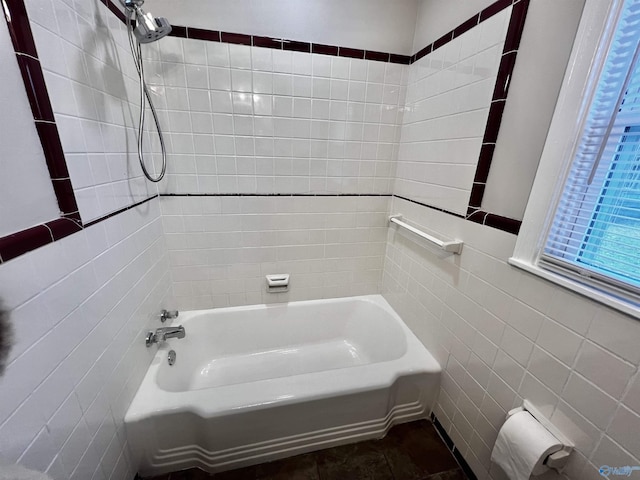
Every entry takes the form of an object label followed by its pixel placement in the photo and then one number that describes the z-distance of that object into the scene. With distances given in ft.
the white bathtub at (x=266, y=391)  3.39
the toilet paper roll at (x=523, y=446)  2.38
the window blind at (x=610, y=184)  2.01
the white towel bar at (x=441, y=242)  3.61
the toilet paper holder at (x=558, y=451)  2.34
